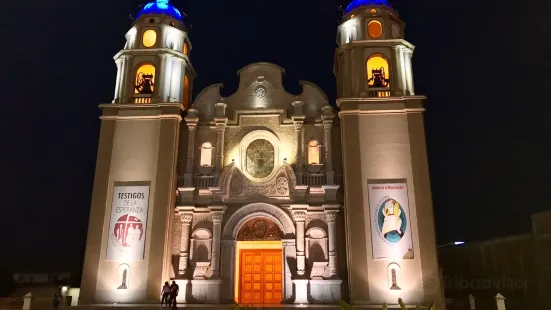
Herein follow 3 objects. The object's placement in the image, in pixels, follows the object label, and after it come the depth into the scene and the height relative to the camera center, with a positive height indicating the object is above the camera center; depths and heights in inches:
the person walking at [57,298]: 669.9 -10.7
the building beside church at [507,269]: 867.4 +45.3
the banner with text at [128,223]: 700.0 +99.0
